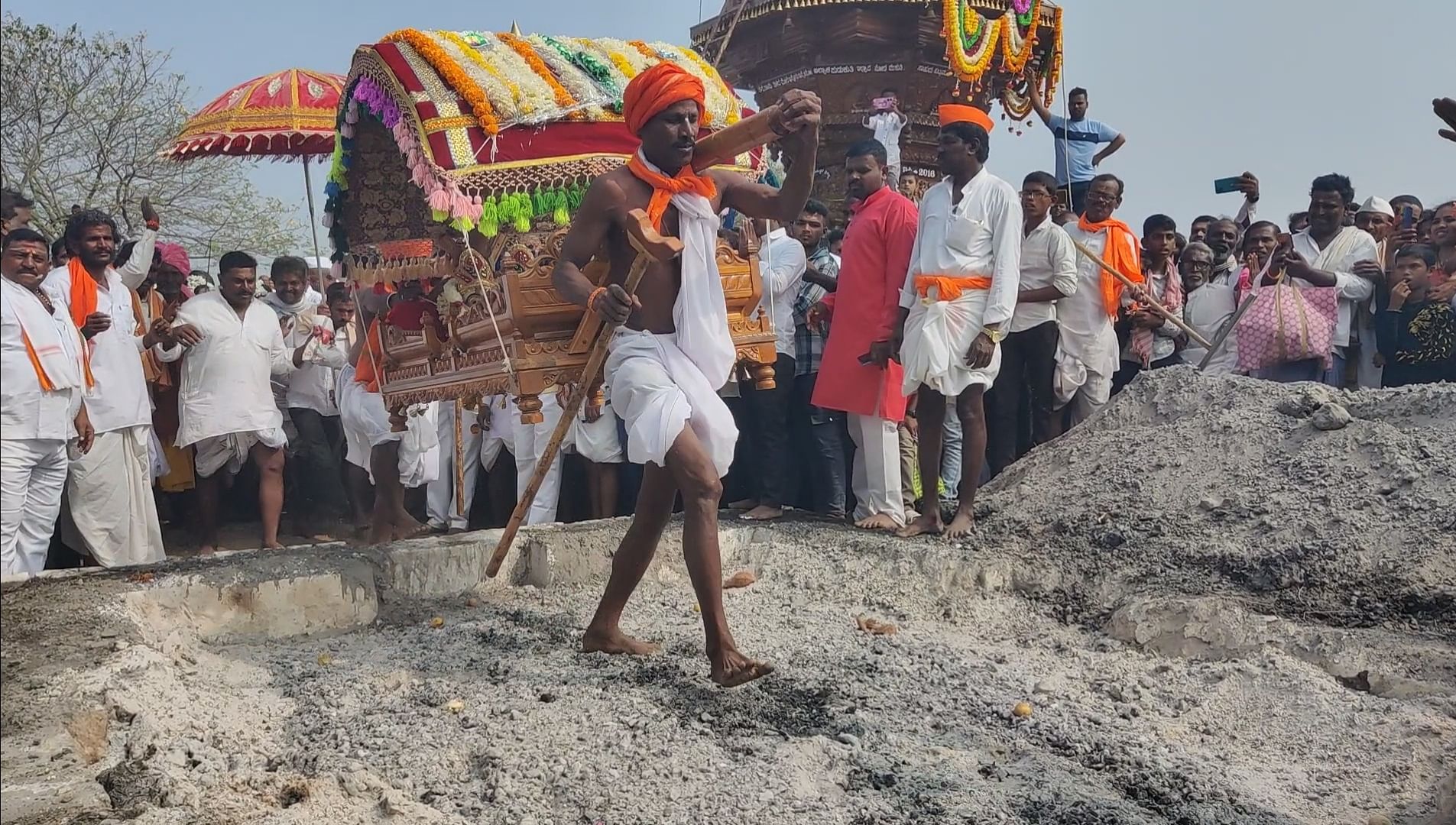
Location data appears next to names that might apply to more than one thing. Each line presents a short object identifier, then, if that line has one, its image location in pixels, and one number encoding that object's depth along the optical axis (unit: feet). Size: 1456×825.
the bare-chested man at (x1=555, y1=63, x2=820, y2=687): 13.05
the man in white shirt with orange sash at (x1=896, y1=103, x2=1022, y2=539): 18.98
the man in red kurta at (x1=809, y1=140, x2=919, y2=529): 20.36
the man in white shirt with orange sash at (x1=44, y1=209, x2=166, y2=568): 19.54
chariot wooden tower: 41.88
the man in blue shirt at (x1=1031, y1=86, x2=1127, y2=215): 32.07
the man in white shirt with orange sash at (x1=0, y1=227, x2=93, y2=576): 15.84
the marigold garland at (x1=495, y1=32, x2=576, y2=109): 17.65
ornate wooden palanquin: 15.64
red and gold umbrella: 24.30
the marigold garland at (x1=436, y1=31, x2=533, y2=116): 17.29
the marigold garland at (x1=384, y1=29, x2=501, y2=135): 16.96
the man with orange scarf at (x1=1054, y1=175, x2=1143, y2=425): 23.58
